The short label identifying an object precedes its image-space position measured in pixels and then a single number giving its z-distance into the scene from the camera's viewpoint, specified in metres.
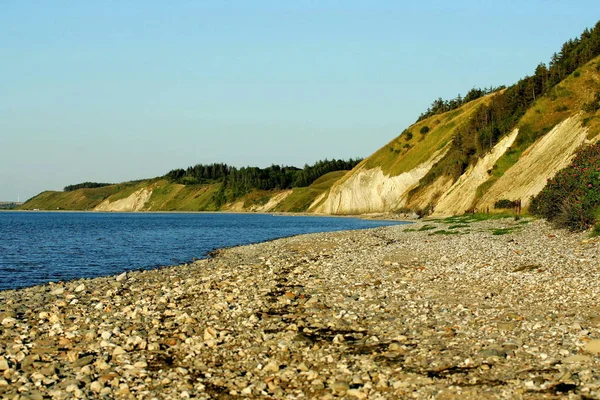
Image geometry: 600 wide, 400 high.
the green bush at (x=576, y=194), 30.72
